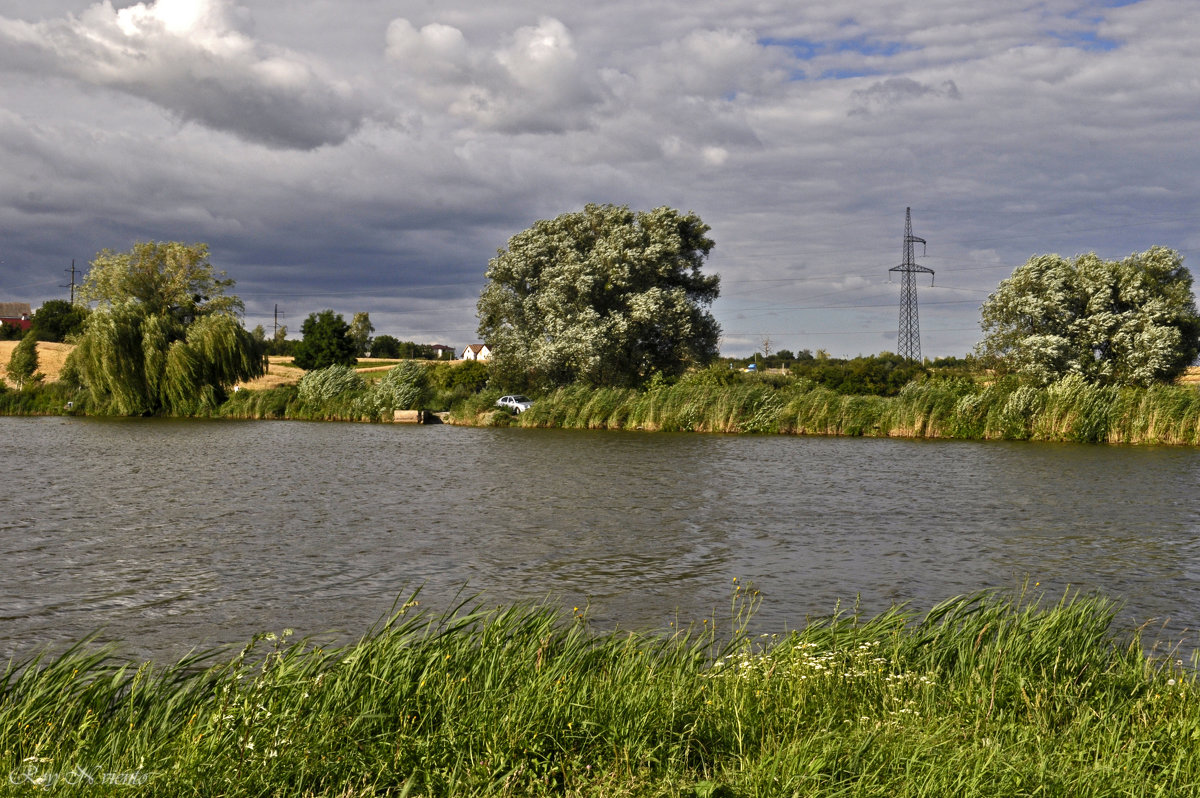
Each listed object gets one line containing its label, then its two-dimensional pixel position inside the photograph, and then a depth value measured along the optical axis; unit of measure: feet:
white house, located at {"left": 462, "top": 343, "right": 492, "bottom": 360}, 613.52
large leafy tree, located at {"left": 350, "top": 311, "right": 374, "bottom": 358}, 441.27
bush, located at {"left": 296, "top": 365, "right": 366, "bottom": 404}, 185.78
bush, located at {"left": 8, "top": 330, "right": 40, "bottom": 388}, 222.07
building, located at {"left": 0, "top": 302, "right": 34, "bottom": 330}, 564.71
